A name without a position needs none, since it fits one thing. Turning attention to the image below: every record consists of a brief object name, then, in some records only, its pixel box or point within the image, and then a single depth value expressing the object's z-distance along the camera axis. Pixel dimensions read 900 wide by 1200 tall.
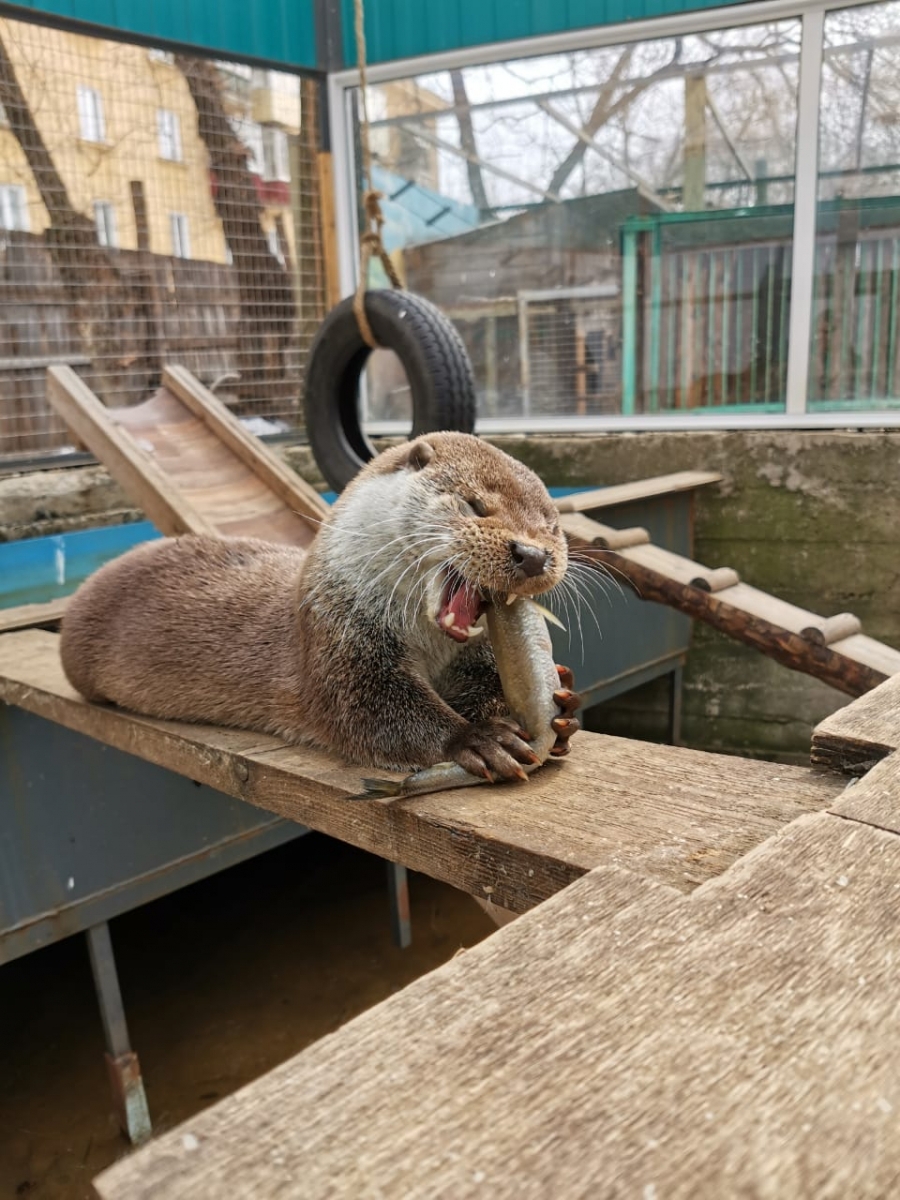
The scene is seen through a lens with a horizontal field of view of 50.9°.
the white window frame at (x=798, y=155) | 4.09
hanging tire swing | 3.02
